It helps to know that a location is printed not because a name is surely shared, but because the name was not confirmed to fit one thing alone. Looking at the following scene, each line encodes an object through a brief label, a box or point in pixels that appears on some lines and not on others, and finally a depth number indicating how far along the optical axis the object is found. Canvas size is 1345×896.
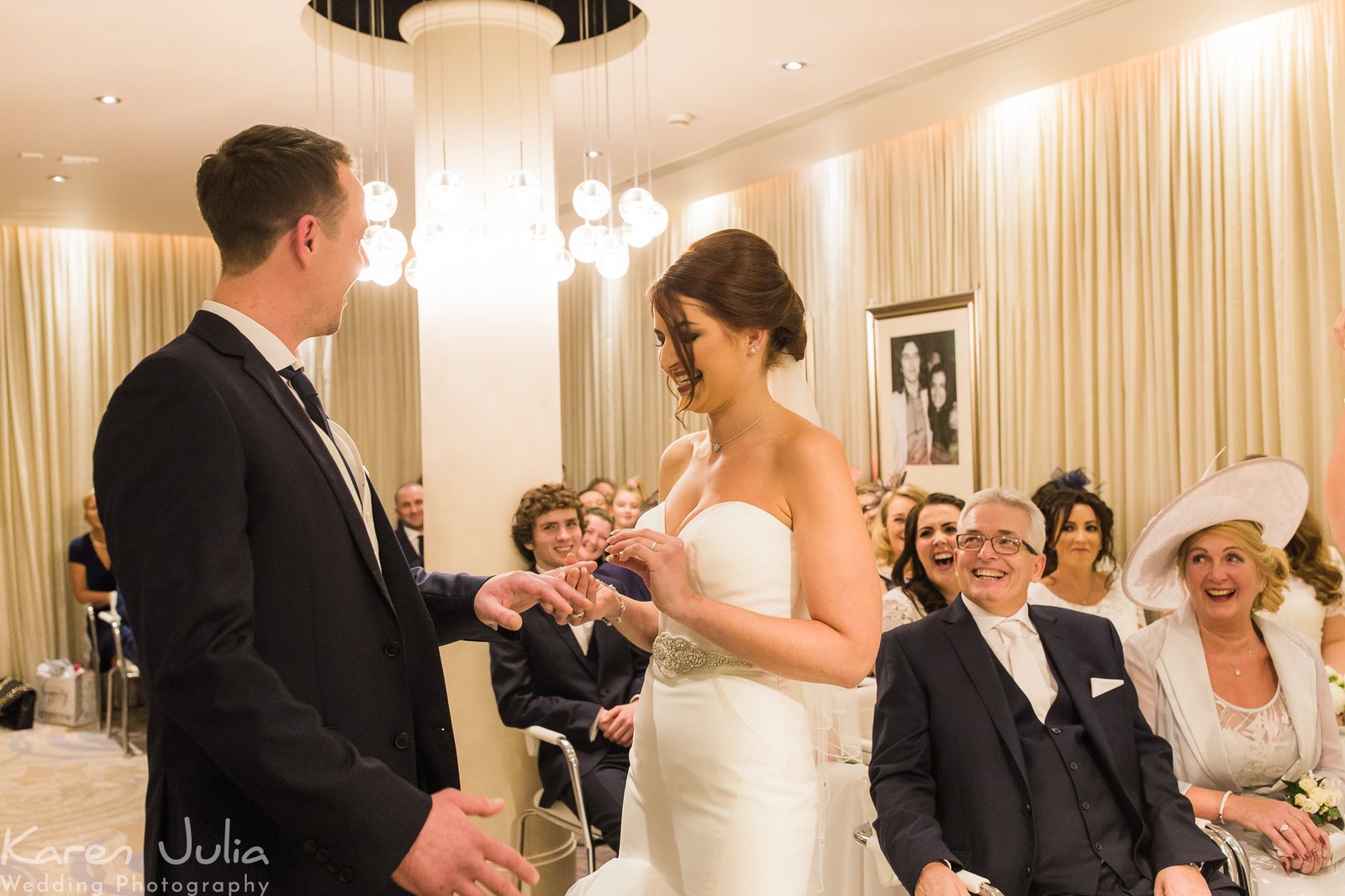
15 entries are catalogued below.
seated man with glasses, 2.78
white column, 4.71
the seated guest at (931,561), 4.61
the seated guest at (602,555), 4.64
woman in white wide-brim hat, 3.30
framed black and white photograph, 7.20
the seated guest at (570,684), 4.10
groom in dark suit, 1.37
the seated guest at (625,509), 8.06
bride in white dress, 2.21
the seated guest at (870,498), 6.40
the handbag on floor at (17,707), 8.73
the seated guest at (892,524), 5.64
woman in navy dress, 8.99
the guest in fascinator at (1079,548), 5.60
